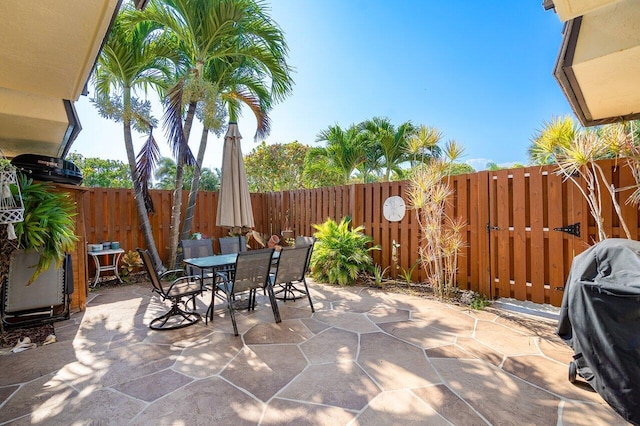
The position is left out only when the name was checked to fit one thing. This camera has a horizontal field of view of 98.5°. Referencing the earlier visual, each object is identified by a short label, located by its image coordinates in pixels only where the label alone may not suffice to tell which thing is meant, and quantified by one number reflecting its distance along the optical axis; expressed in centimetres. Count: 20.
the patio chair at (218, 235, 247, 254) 529
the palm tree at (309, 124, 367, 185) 1172
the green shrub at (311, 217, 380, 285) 531
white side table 531
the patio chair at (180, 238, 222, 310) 449
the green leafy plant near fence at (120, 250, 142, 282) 595
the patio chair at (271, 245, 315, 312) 363
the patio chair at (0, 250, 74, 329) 324
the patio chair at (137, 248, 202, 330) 324
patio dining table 355
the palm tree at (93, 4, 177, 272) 521
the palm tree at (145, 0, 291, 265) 527
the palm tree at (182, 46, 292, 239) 608
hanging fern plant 296
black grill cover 157
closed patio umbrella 530
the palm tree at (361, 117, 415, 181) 1187
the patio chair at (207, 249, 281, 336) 319
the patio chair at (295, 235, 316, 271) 458
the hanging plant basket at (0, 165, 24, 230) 240
